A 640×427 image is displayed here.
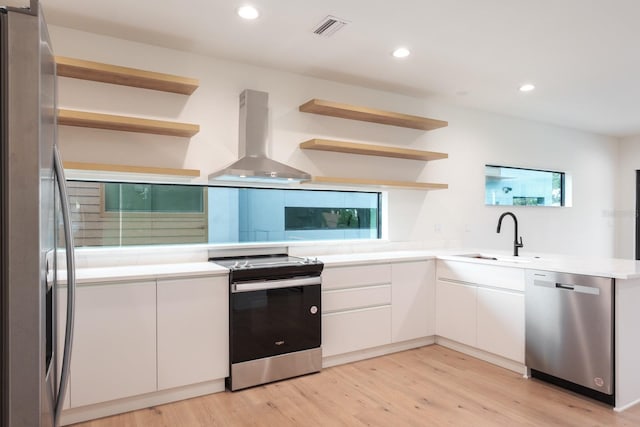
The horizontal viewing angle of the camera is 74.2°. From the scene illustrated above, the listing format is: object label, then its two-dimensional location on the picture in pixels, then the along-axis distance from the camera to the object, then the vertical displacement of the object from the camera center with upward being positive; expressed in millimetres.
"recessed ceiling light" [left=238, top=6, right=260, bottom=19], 2650 +1289
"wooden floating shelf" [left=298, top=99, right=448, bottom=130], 3709 +928
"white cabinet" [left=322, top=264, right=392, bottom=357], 3342 -771
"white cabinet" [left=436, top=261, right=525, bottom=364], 3217 -771
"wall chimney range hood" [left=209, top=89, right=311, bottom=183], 3232 +560
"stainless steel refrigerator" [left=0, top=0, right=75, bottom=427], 923 -5
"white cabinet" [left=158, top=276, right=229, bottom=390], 2693 -767
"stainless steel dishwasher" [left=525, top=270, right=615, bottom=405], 2682 -794
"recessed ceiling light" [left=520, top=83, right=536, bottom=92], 4180 +1273
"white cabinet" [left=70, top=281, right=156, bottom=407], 2443 -773
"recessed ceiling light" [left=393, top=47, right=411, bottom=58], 3288 +1281
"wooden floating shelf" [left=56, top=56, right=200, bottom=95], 2738 +945
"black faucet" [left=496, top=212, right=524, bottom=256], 3817 -282
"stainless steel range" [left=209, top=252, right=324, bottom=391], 2895 -763
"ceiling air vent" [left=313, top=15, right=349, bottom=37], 2812 +1288
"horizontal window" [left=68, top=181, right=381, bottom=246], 3090 -3
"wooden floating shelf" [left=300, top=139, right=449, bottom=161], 3681 +600
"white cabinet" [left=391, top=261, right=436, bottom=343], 3684 -773
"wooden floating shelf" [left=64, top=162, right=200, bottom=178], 2701 +304
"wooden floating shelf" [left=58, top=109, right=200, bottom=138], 2729 +615
